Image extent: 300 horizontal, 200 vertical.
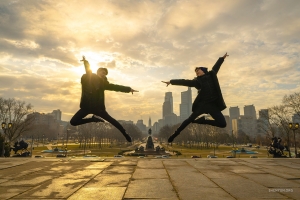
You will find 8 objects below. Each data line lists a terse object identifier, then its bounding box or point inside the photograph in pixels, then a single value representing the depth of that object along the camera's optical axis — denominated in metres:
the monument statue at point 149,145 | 56.67
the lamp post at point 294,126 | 21.17
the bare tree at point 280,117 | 45.50
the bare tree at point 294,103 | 42.19
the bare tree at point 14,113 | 48.66
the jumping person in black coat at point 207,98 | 7.51
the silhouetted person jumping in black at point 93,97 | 7.72
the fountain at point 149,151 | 49.81
